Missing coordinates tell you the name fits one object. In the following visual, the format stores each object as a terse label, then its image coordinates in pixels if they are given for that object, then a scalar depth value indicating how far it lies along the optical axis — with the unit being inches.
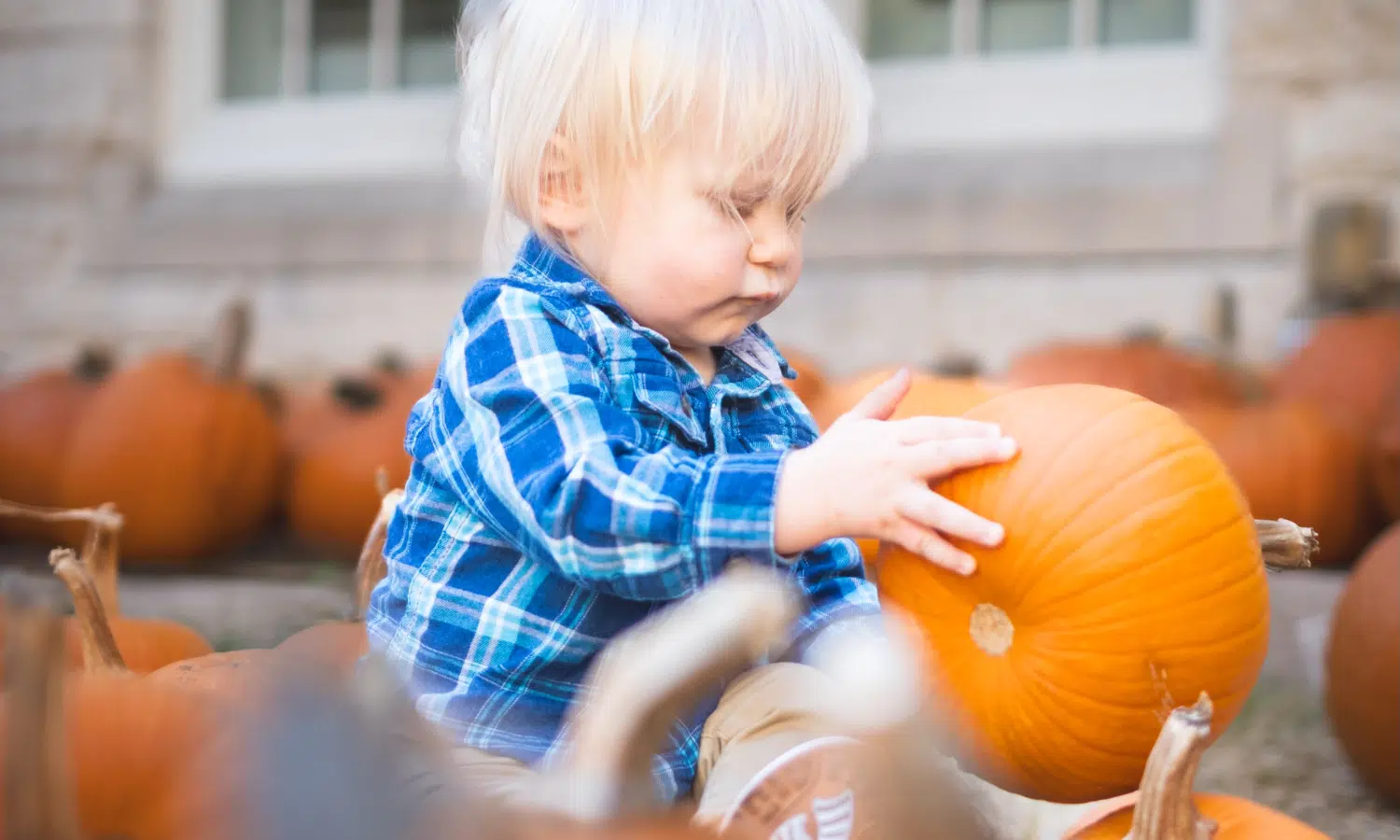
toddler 41.6
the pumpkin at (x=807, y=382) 111.1
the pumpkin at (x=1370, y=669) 73.3
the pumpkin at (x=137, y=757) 32.6
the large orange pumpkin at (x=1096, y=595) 44.0
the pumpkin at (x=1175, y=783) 40.2
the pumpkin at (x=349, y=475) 148.9
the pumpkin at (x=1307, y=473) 118.1
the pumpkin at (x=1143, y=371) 130.0
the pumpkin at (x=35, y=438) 155.3
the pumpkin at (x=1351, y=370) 126.0
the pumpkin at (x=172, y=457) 145.1
